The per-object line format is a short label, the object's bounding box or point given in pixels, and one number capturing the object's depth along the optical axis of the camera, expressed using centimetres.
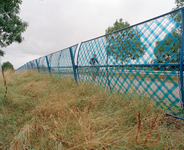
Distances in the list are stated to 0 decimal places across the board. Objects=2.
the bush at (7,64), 2412
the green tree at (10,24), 1109
